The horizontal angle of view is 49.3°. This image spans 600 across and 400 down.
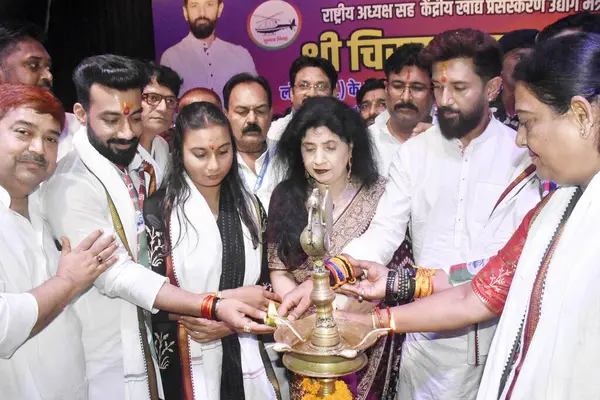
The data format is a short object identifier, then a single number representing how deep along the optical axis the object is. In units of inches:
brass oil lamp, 77.7
